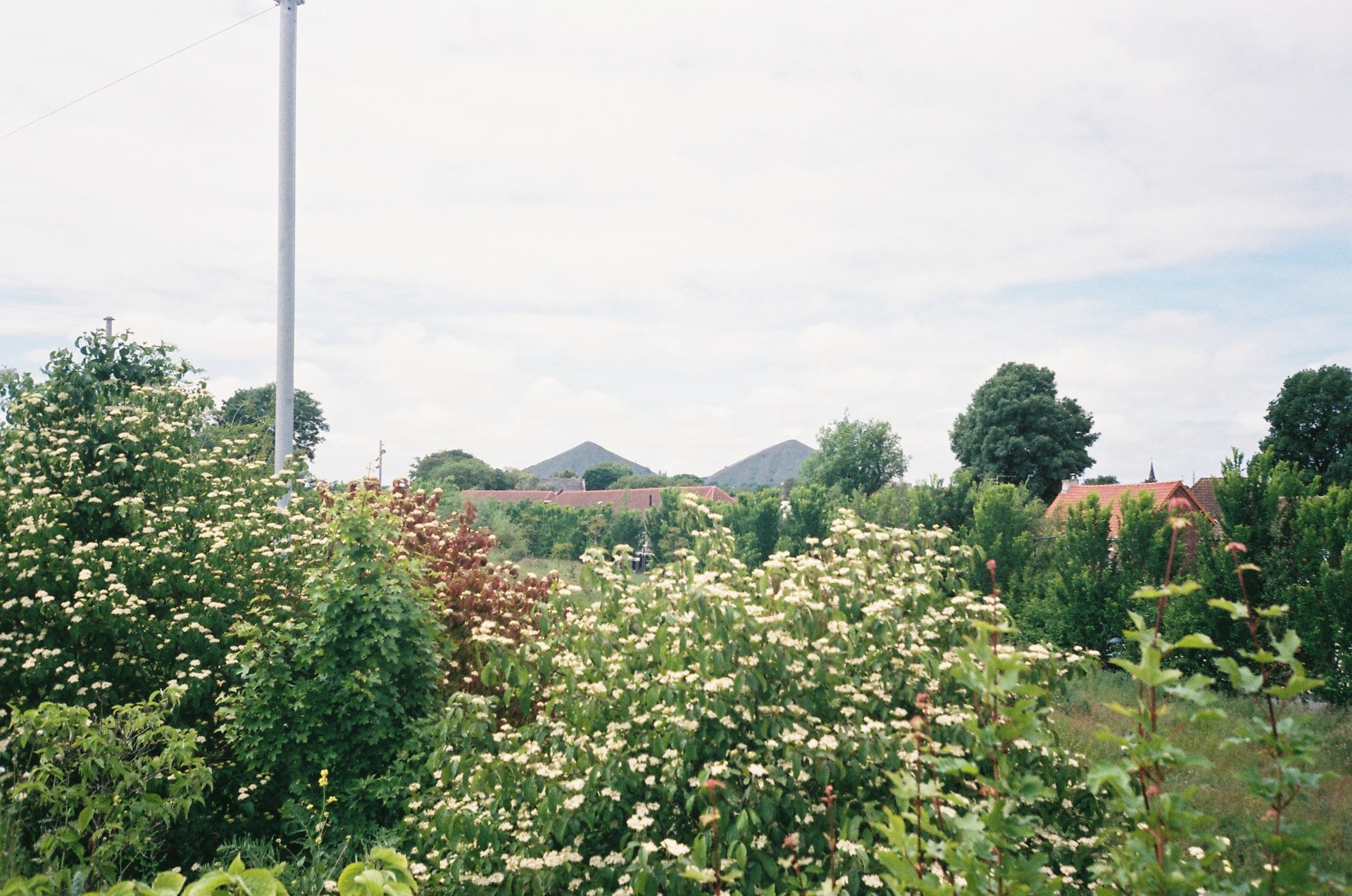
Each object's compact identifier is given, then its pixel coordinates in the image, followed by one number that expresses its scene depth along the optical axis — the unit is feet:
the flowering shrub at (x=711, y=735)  13.70
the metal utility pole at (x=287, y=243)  29.27
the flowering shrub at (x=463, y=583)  25.41
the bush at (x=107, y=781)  14.99
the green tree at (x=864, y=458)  173.68
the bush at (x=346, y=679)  19.99
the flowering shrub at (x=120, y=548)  22.41
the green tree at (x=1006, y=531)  64.39
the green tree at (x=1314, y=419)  105.09
